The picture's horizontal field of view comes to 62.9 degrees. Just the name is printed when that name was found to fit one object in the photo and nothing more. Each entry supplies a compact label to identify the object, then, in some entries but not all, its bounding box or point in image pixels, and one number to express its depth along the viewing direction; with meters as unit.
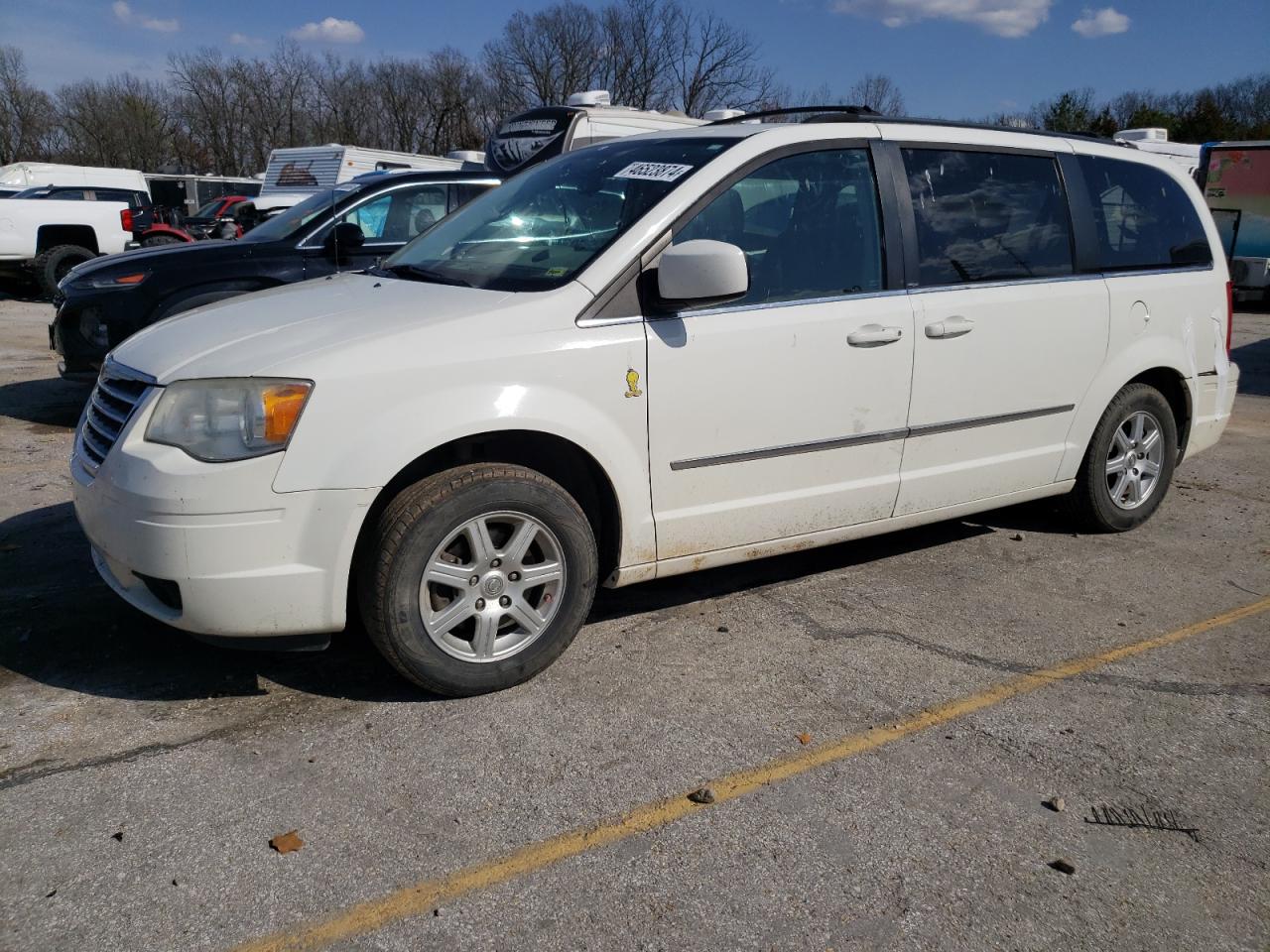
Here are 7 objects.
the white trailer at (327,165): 17.75
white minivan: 3.10
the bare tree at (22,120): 62.44
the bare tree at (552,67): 51.31
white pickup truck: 16.52
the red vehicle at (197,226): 18.07
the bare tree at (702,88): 47.94
